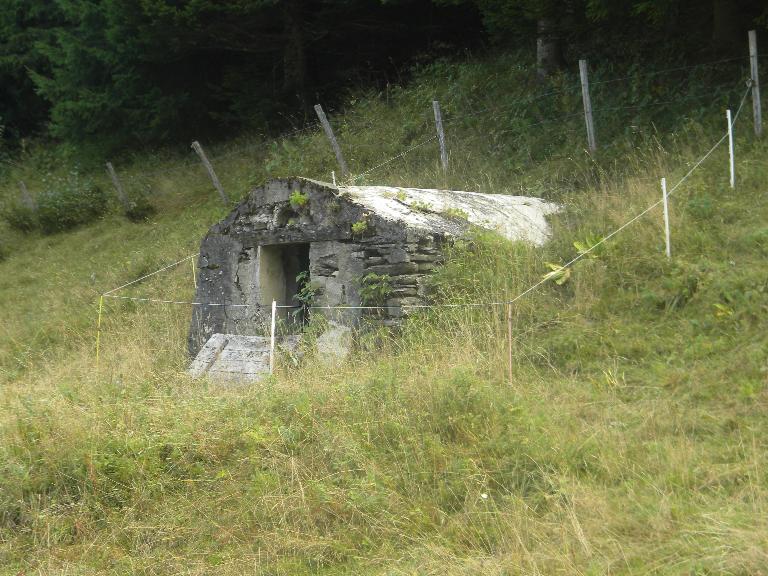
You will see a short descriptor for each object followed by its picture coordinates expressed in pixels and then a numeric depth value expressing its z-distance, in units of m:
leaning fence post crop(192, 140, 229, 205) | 17.80
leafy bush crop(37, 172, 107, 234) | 20.69
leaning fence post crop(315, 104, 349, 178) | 15.75
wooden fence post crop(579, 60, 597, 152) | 12.80
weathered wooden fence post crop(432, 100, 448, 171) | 14.27
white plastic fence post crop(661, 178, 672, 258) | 8.73
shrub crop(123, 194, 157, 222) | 19.64
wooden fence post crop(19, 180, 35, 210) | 21.59
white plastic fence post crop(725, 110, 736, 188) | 9.73
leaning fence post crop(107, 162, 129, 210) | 20.18
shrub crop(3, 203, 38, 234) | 21.30
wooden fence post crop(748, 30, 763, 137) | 10.89
